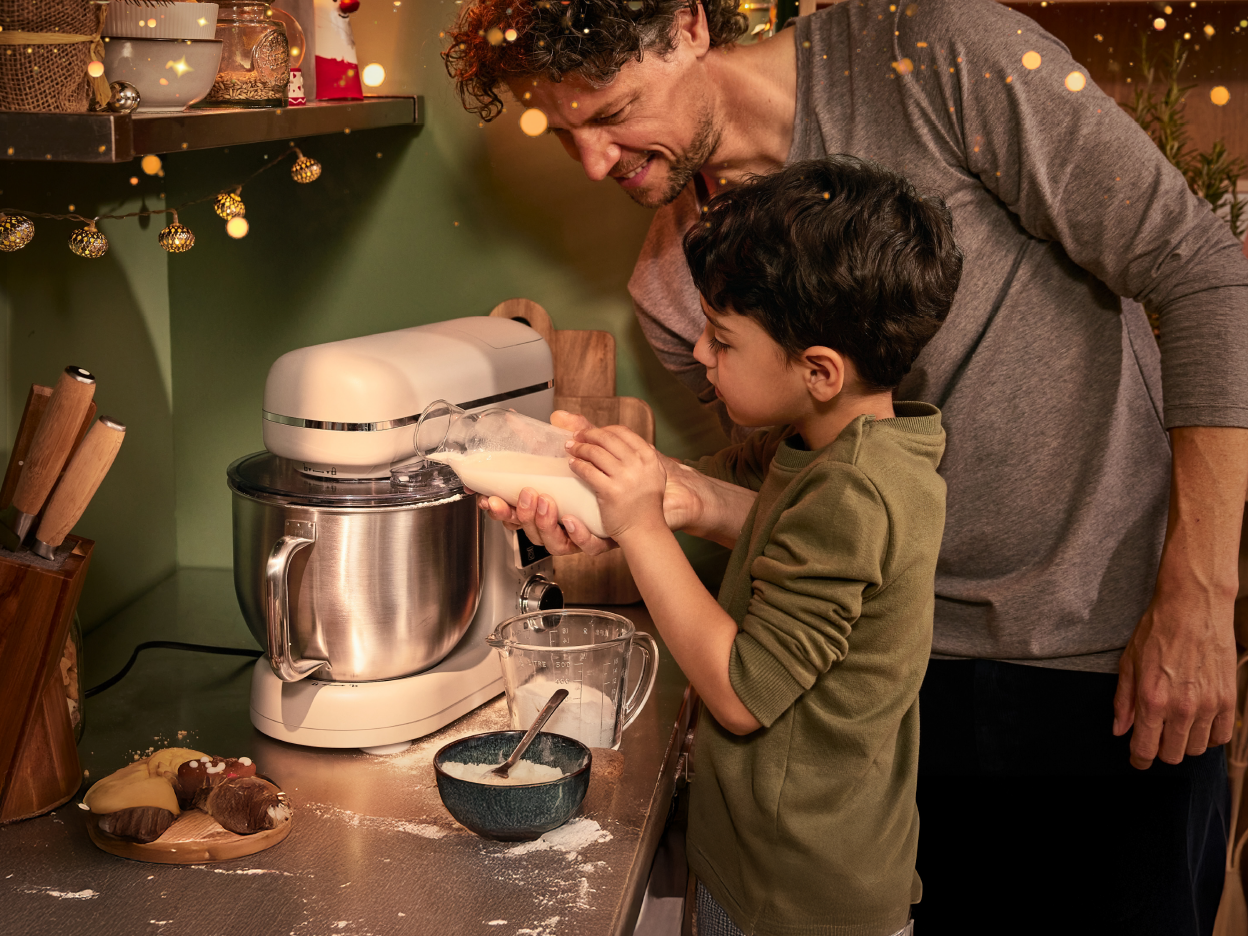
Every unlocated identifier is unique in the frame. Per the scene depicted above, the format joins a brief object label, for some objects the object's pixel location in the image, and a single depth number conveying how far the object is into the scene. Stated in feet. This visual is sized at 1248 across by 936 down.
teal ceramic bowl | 2.90
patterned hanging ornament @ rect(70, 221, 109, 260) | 3.19
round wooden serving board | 2.91
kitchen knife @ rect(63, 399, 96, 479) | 3.08
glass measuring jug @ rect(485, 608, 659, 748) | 3.27
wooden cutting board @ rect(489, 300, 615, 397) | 5.11
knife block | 2.93
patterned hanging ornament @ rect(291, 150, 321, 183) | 4.12
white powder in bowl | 3.03
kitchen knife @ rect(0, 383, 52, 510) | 3.19
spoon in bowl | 3.05
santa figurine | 4.38
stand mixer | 3.35
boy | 2.76
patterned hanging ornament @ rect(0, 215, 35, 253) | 3.01
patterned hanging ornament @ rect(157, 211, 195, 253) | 3.50
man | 3.33
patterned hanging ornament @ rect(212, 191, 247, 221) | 3.76
